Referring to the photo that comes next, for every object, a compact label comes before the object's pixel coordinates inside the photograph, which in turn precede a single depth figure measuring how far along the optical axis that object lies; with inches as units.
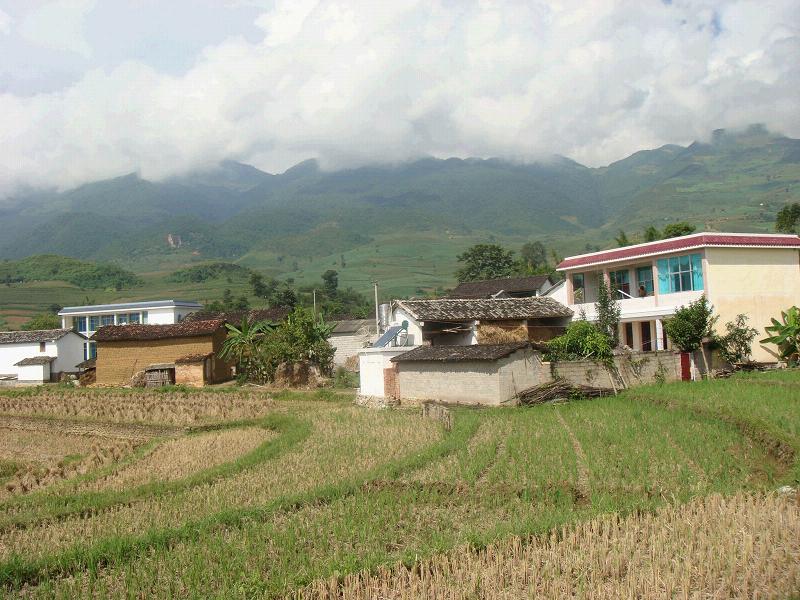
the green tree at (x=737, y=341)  983.6
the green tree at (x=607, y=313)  1114.1
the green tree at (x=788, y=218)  1802.4
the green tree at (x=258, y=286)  3222.9
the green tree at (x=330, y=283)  3465.3
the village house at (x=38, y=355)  1702.8
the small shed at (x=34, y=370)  1695.4
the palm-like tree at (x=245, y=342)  1393.9
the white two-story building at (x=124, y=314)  1988.2
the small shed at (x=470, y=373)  871.1
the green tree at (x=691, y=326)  965.2
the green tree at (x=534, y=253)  3676.2
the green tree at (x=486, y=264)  2795.3
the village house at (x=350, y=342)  1644.9
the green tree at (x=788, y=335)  943.7
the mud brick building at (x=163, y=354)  1408.7
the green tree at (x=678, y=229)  1611.7
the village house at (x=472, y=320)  1132.5
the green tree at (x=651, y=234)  1695.4
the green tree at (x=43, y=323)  2522.1
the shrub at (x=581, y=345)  932.0
